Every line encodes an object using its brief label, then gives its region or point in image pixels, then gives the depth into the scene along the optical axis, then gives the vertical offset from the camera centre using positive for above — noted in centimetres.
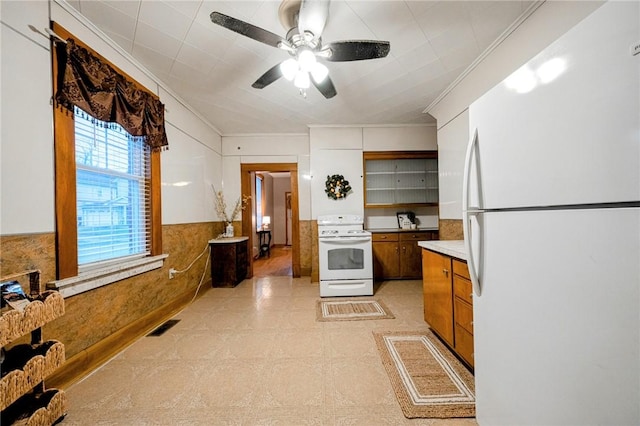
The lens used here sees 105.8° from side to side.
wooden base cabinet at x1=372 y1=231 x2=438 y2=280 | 412 -71
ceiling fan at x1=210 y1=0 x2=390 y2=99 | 148 +118
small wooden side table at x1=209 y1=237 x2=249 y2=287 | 390 -74
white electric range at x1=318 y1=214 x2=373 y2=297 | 341 -71
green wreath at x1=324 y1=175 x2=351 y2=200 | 413 +48
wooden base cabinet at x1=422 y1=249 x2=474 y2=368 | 168 -71
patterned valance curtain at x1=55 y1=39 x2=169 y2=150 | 161 +99
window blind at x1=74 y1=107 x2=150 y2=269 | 181 +25
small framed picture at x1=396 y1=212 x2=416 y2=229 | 441 -12
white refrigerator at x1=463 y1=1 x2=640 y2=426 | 60 -6
